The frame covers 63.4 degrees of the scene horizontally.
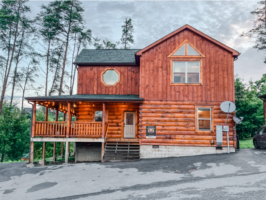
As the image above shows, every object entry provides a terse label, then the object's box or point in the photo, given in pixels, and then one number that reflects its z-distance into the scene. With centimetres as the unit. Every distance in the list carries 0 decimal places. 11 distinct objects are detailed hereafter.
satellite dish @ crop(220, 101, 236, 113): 1200
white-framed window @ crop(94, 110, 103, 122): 1468
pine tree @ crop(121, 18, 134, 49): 3266
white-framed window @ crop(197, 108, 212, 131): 1266
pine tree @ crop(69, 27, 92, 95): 2578
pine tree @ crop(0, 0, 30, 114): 2250
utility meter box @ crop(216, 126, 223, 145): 1237
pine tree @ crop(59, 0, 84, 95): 2438
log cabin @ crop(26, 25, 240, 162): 1248
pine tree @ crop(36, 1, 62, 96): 2398
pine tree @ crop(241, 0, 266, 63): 2432
